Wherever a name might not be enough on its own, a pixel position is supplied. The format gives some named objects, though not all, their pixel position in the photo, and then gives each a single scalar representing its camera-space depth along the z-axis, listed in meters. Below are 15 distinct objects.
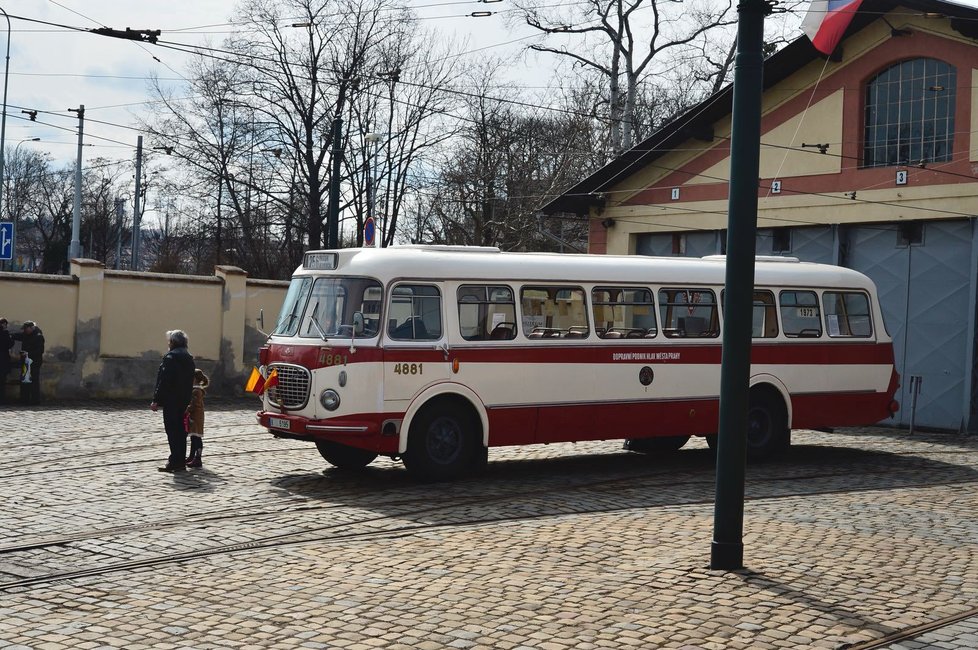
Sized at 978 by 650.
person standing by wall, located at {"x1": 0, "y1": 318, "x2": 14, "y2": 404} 22.17
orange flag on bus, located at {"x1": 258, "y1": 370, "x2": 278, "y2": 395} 14.04
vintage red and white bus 13.55
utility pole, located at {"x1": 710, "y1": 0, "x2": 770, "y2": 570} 9.01
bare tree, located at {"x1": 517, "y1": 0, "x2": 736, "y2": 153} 37.06
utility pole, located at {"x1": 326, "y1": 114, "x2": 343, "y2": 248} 29.33
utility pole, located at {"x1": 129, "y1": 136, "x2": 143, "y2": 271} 49.45
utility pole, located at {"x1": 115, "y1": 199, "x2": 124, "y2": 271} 77.31
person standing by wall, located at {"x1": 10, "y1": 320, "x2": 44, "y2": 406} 22.30
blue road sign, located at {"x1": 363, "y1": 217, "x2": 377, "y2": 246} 25.76
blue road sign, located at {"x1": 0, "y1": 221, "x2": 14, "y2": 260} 25.94
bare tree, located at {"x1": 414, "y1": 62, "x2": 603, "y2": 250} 45.06
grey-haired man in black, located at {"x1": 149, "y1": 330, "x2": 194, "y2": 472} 14.02
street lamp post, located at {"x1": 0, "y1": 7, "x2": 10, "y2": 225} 45.72
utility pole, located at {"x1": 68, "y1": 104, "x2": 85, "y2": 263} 43.44
